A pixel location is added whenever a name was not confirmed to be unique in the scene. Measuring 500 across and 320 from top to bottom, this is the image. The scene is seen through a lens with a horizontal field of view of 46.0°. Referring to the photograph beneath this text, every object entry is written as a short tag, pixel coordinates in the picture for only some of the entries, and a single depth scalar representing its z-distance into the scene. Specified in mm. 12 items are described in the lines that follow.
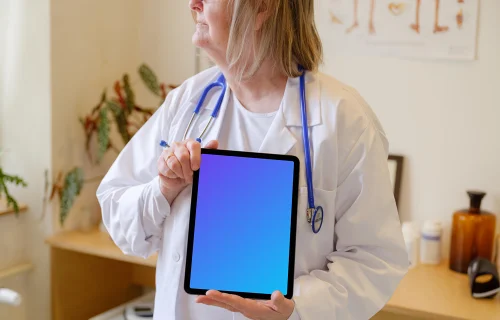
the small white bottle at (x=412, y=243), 1862
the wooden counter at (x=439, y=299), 1509
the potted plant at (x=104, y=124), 1970
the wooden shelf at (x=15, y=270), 1971
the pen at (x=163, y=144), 1036
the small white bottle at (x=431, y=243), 1880
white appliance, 1976
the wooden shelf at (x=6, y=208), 1955
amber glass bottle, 1785
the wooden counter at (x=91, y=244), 1871
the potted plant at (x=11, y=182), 1861
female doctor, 1002
